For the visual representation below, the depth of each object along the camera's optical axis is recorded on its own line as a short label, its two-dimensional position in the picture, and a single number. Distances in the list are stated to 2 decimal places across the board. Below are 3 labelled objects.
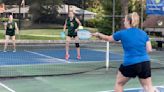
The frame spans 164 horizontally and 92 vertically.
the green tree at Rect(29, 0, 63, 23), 38.94
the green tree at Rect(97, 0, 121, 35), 28.97
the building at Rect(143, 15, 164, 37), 32.12
